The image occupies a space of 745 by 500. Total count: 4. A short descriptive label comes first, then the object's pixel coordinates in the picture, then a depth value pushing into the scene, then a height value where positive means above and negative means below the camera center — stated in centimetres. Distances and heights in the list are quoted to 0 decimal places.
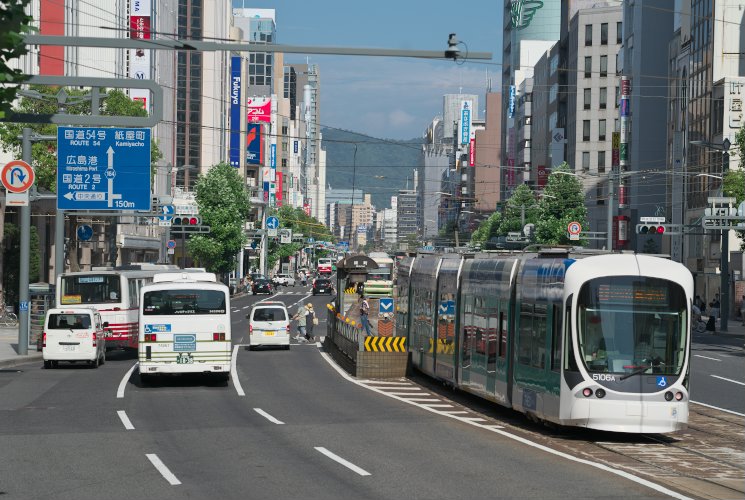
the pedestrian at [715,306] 7444 -398
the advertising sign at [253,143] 18125 +1319
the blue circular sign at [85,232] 6942 -8
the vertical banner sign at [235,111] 16425 +1664
